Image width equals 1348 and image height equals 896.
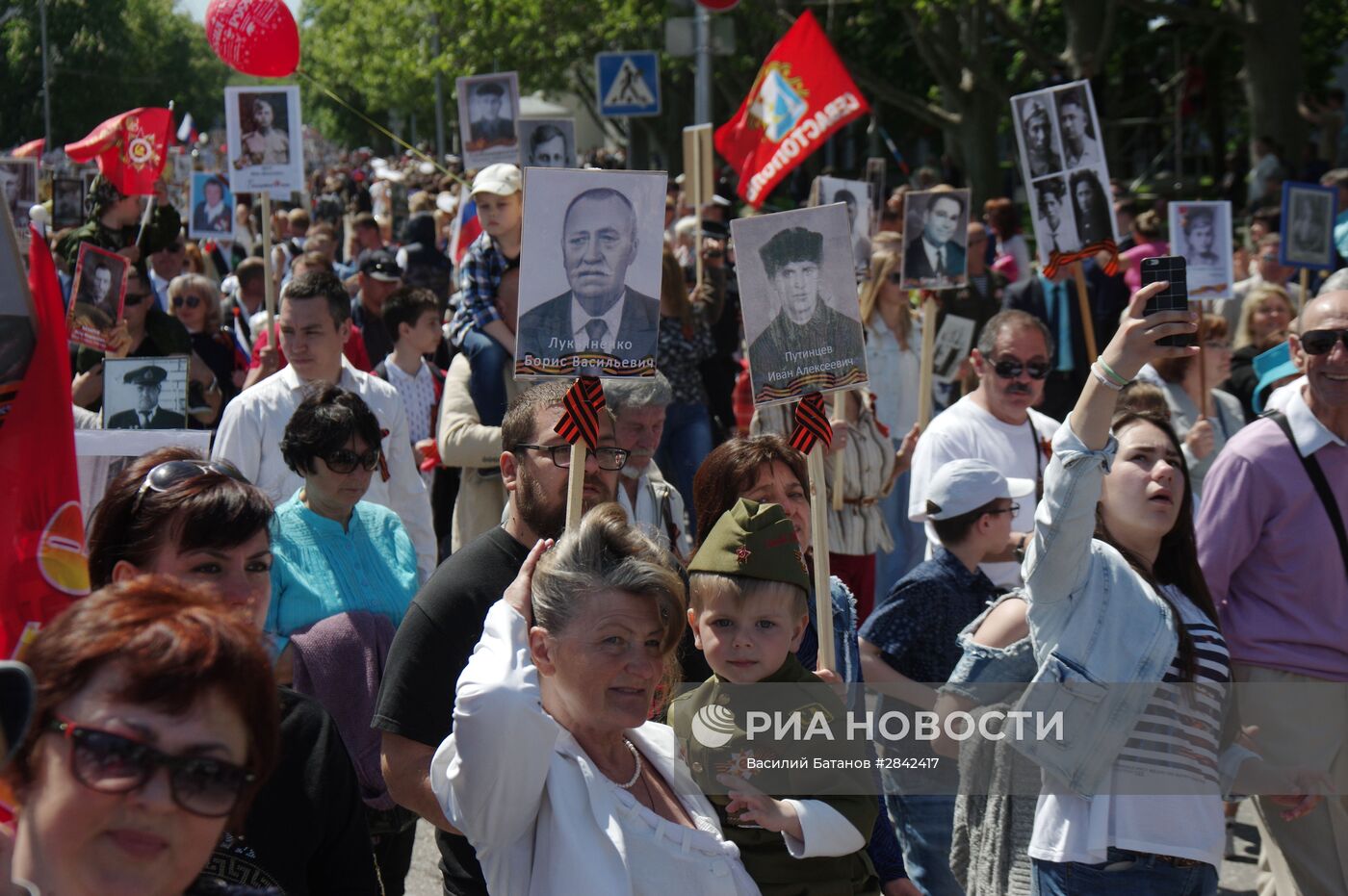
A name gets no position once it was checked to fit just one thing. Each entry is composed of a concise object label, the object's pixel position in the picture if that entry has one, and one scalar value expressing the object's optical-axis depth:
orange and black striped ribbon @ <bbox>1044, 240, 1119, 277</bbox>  6.75
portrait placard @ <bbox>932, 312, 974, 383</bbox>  8.36
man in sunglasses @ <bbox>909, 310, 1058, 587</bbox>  5.80
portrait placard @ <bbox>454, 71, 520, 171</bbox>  11.27
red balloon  9.33
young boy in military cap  3.03
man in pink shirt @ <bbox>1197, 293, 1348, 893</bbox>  4.55
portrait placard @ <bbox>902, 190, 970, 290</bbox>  7.69
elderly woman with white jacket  2.61
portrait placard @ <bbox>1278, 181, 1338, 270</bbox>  9.29
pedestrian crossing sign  14.56
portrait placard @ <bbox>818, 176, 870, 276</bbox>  9.23
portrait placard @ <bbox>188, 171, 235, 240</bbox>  13.65
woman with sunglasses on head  2.63
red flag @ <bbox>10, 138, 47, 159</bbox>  11.89
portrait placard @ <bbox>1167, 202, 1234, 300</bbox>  9.20
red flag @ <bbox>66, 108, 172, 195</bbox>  10.10
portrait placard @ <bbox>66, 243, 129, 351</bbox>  6.88
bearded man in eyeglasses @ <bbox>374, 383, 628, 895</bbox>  3.14
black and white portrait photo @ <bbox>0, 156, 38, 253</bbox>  10.55
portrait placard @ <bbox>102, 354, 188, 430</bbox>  5.70
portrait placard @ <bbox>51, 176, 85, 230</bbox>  12.07
